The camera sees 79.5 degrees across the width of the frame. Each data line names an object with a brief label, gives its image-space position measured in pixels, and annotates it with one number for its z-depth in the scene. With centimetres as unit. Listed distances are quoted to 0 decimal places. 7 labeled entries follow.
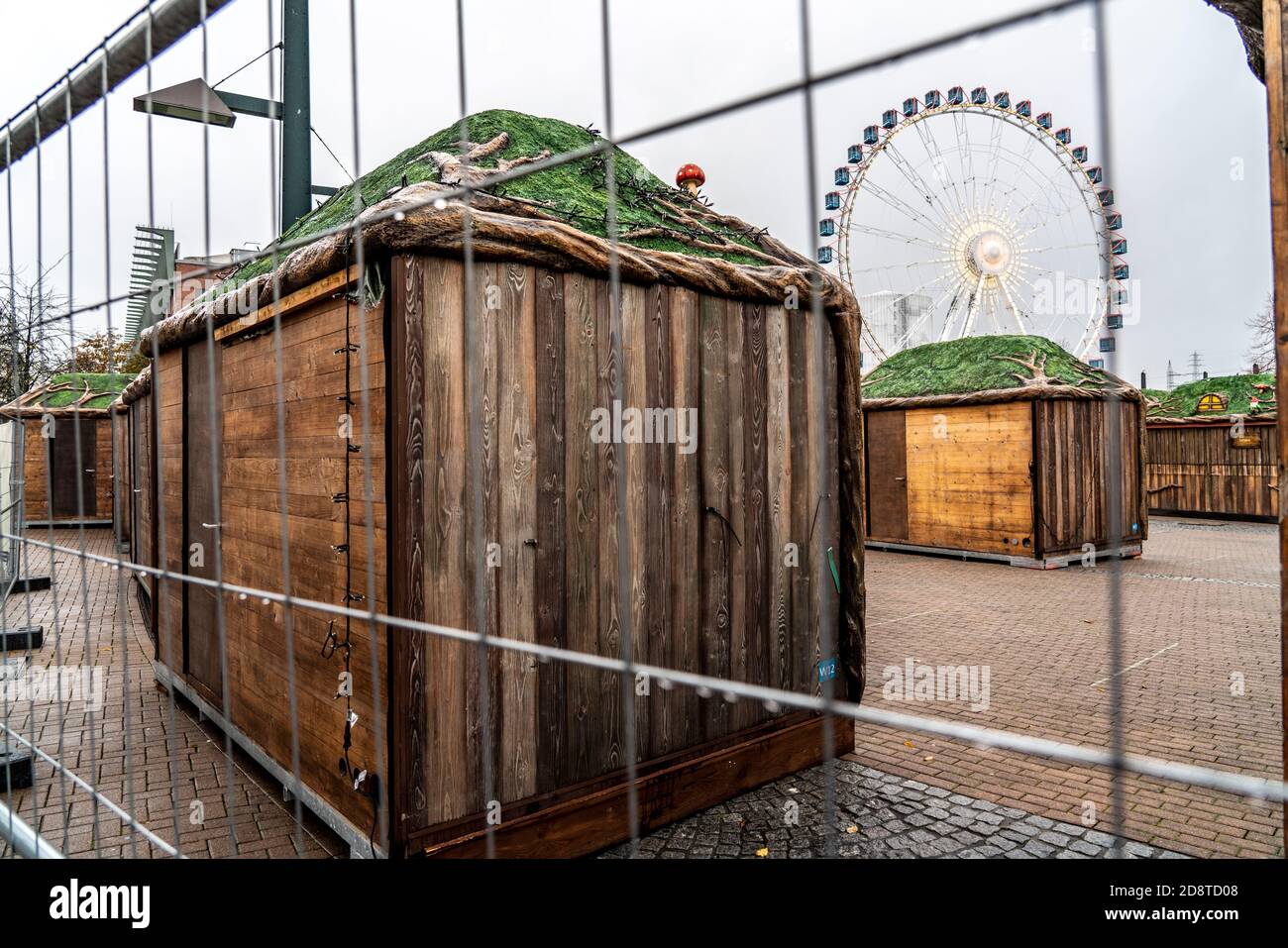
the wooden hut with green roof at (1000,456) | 1163
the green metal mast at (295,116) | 771
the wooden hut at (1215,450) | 1775
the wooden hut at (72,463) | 1733
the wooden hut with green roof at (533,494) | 309
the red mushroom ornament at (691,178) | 535
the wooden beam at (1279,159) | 179
